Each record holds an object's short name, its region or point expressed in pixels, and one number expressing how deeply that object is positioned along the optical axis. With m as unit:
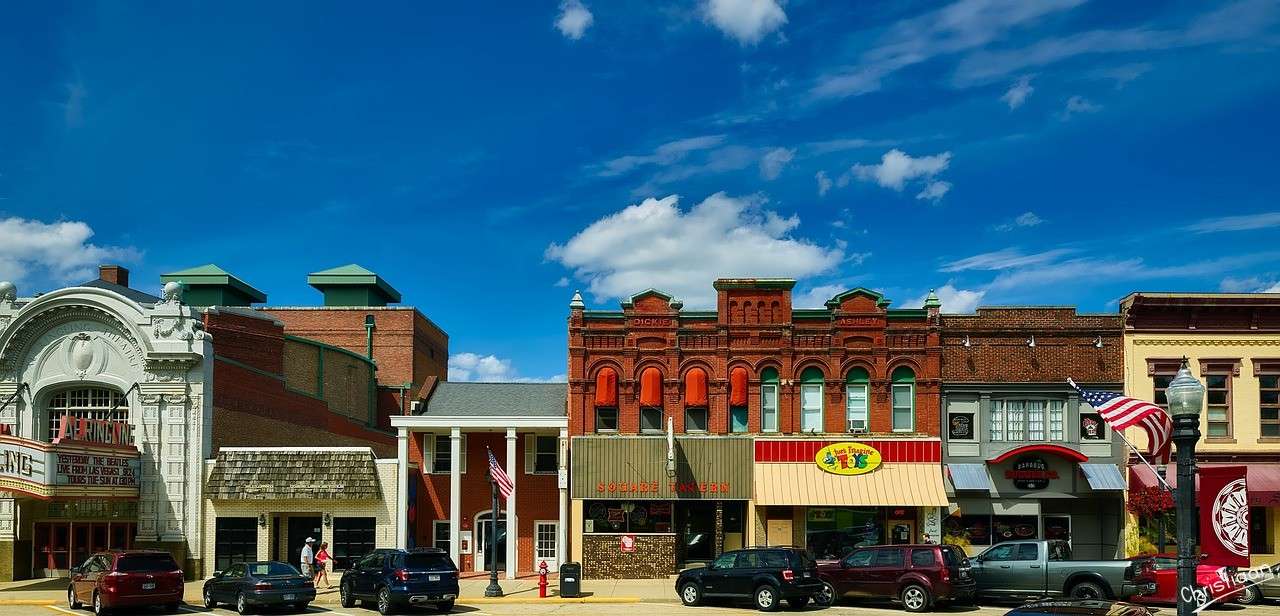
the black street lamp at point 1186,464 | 15.41
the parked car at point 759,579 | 28.44
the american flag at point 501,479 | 34.97
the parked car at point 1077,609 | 14.44
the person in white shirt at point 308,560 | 34.50
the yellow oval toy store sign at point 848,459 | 38.47
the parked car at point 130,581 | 28.55
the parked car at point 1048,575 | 28.45
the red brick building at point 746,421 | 38.38
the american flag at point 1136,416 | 23.91
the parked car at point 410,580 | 28.44
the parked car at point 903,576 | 28.11
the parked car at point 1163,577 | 27.75
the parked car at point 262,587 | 28.64
